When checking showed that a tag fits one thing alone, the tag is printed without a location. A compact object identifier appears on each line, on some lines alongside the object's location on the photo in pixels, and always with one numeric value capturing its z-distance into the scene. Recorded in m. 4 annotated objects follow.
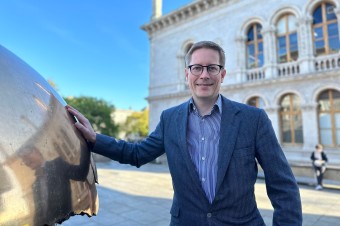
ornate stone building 13.16
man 1.48
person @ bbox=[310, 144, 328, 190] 8.99
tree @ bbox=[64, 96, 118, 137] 25.06
